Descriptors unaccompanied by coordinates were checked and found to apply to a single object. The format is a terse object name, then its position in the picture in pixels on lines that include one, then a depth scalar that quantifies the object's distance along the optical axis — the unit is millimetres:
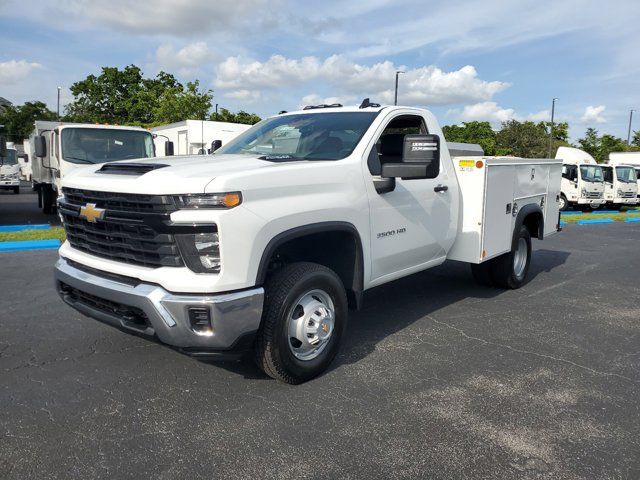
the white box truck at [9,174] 21859
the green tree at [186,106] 33500
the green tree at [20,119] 53969
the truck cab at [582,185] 20969
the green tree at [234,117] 43762
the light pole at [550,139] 45125
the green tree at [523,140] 48719
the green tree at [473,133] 56906
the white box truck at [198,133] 18312
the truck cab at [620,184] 22500
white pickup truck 2969
